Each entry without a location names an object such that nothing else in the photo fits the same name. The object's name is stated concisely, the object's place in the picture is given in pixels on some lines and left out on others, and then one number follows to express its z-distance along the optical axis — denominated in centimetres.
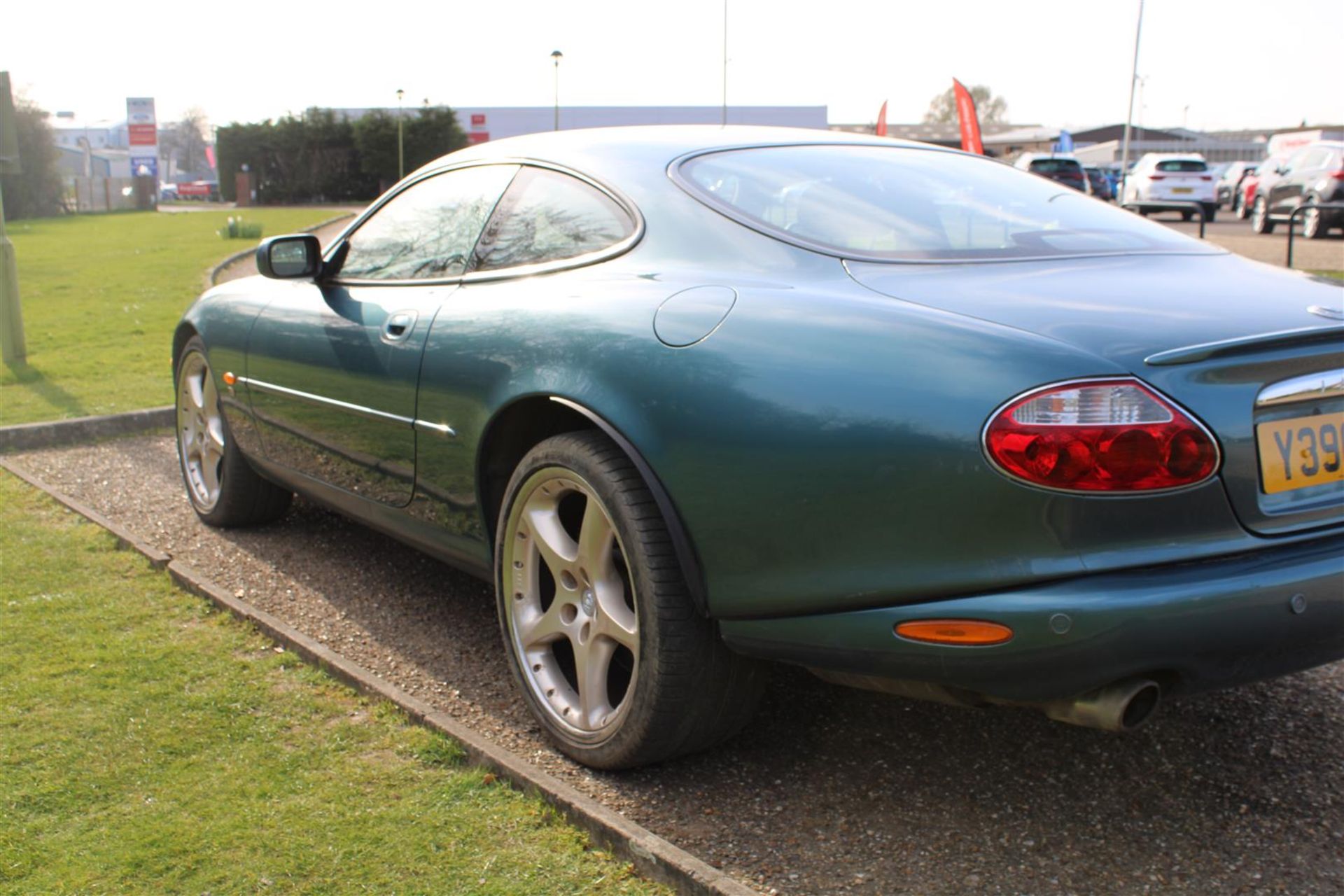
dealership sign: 7162
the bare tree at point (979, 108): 12738
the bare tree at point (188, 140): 11656
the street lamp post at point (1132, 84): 4468
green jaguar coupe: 216
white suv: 2847
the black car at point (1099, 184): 3597
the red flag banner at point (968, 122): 2091
